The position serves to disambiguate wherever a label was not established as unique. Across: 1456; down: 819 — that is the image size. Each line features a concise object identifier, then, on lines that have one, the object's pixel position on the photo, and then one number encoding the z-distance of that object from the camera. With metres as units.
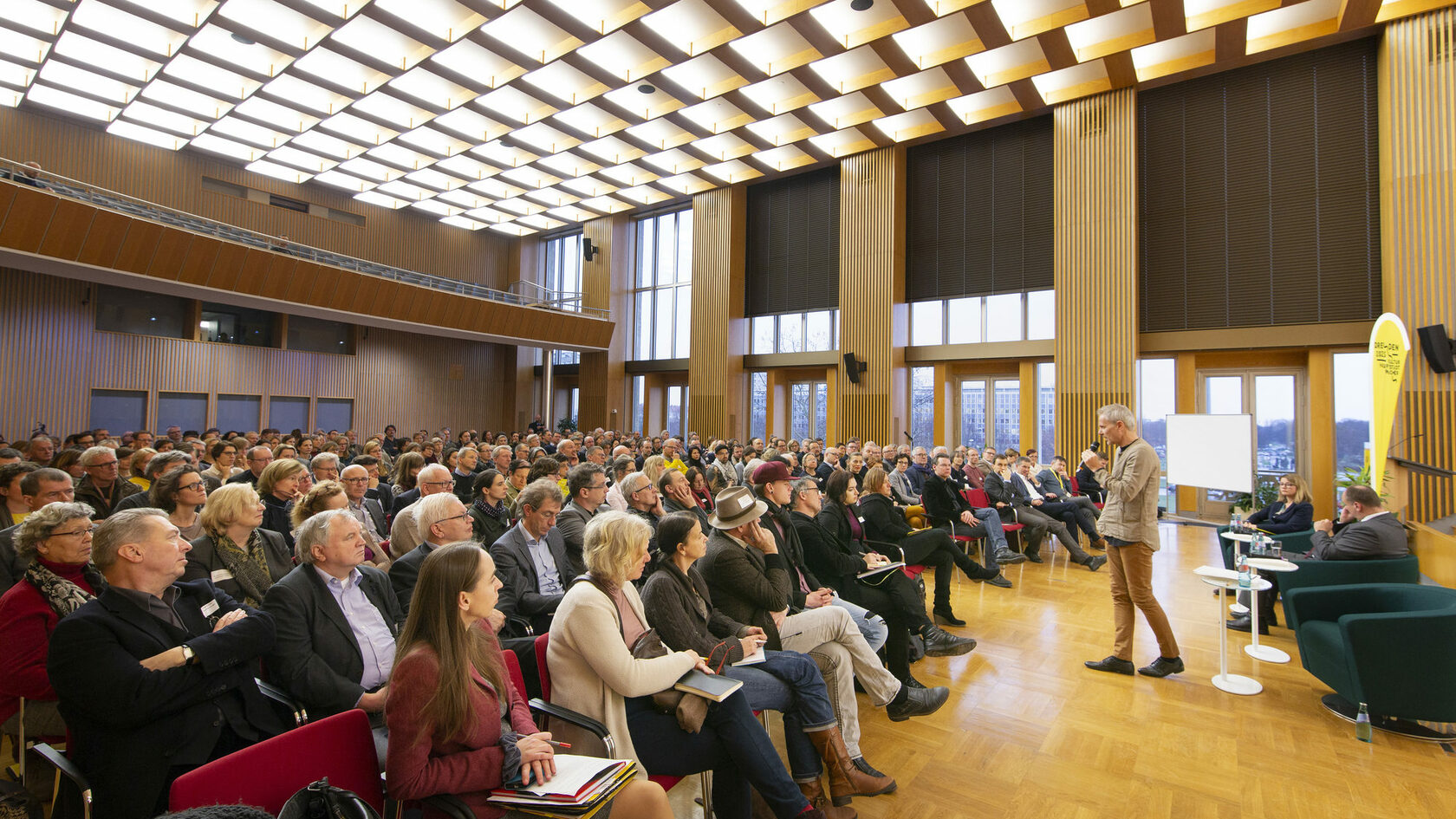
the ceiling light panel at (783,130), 11.00
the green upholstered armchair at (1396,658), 2.97
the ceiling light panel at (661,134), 11.38
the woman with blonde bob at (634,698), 2.02
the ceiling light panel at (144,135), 11.33
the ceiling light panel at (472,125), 11.16
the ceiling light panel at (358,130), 11.12
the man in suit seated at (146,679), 1.61
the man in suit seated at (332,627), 2.00
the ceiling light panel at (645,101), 10.43
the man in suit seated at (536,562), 2.98
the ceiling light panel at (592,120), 11.02
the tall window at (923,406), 11.72
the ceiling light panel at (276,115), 10.56
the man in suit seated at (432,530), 2.66
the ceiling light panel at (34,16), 8.19
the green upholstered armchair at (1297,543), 5.07
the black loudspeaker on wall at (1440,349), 7.38
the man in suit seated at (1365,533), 3.84
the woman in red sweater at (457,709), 1.52
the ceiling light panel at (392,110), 10.49
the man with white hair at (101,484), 4.06
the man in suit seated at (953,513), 5.96
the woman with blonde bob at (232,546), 2.56
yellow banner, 5.90
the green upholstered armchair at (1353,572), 3.79
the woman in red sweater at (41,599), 1.90
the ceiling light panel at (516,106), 10.59
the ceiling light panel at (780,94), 9.95
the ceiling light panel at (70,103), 10.17
